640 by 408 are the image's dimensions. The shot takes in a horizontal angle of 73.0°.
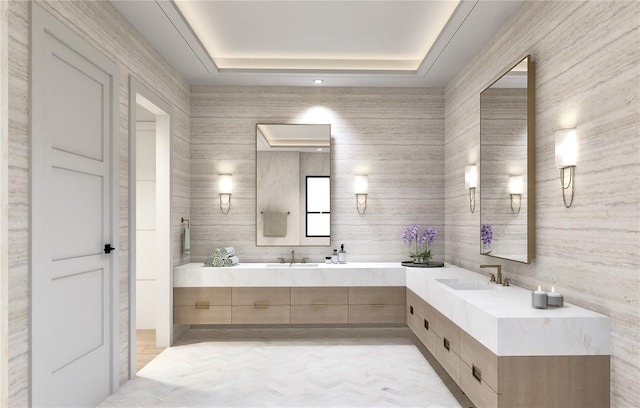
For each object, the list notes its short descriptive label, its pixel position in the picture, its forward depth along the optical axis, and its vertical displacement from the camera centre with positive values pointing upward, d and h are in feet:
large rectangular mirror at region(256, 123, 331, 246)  16.06 +0.95
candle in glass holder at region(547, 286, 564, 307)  7.72 -1.60
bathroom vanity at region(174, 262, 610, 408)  7.02 -2.57
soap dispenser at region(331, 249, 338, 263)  15.89 -1.72
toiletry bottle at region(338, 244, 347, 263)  15.83 -1.71
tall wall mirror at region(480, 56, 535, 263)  9.44 +1.08
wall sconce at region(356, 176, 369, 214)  16.25 +0.69
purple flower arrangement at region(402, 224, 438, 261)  15.26 -1.04
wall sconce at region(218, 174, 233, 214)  16.19 +0.77
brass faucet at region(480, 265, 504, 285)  10.66 -1.57
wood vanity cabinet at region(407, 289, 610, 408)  7.00 -2.79
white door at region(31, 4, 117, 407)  7.49 -0.17
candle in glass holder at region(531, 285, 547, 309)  7.64 -1.60
